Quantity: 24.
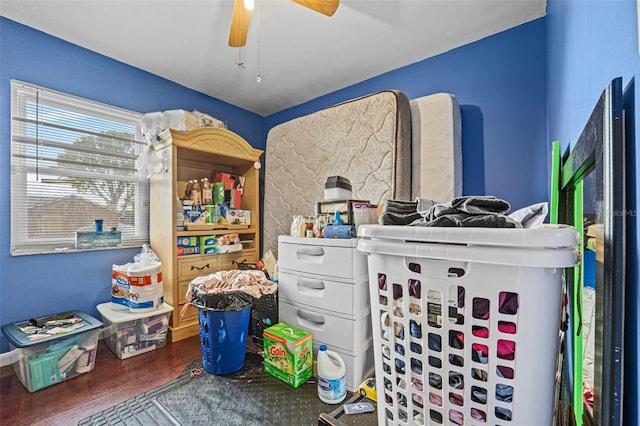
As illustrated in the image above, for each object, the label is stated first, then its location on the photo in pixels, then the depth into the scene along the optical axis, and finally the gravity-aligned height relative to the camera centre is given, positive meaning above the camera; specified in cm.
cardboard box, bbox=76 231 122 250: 225 -20
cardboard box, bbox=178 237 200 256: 244 -27
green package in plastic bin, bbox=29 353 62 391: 162 -89
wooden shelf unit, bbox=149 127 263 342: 236 +10
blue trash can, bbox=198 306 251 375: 170 -74
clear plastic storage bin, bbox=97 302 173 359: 201 -83
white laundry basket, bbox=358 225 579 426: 51 -21
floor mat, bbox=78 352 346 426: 134 -95
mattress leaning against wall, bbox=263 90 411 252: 209 +49
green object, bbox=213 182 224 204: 283 +21
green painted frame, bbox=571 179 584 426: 72 -30
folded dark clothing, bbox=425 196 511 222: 64 +2
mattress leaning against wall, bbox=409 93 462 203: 208 +48
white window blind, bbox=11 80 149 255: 202 +34
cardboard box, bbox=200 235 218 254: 260 -28
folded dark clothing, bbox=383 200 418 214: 82 +2
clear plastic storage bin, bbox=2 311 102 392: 163 -83
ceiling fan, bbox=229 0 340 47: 159 +117
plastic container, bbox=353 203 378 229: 164 +0
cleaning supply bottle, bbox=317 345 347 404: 143 -82
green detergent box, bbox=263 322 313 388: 156 -78
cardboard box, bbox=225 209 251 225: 288 -3
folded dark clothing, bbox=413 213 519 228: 59 -2
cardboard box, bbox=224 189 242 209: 295 +18
